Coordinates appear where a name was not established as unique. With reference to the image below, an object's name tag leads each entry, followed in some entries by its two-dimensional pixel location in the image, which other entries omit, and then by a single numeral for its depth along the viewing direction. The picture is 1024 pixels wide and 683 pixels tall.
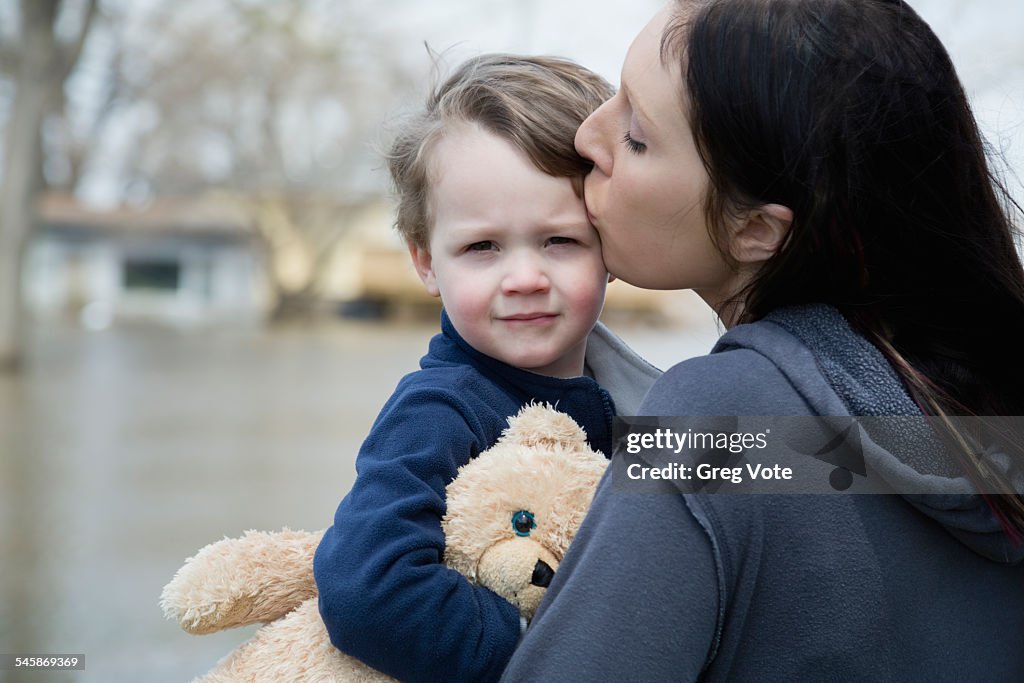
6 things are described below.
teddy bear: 1.36
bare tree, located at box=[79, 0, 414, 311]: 19.64
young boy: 1.29
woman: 1.08
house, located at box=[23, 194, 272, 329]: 28.17
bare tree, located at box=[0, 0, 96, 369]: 13.02
